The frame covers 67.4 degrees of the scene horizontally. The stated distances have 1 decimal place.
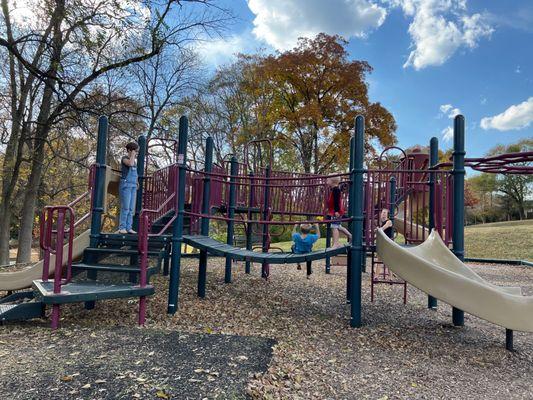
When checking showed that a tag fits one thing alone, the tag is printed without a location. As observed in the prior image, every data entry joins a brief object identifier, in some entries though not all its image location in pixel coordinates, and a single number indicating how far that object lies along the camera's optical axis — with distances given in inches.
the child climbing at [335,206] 228.6
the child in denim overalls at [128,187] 235.5
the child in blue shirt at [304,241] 295.7
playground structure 161.9
